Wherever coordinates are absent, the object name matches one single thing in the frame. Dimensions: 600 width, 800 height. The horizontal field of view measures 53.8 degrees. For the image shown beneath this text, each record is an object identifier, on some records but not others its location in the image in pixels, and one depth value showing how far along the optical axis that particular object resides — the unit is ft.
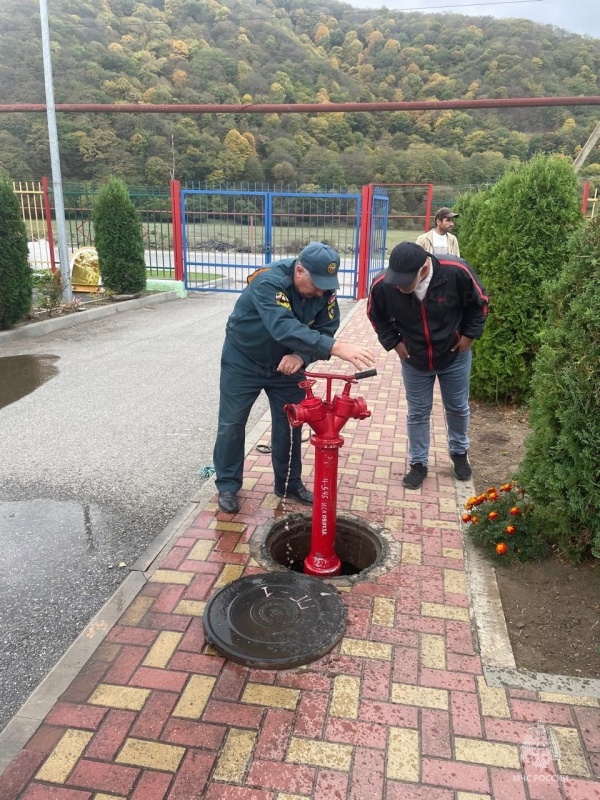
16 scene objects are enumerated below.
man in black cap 11.33
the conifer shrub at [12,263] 28.73
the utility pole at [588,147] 22.58
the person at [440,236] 23.85
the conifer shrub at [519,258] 17.06
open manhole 10.93
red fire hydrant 9.29
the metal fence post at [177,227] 44.01
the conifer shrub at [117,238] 39.93
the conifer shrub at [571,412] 8.64
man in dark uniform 9.76
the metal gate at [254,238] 41.86
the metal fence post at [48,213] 43.81
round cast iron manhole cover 7.72
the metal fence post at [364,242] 39.65
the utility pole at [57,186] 36.27
